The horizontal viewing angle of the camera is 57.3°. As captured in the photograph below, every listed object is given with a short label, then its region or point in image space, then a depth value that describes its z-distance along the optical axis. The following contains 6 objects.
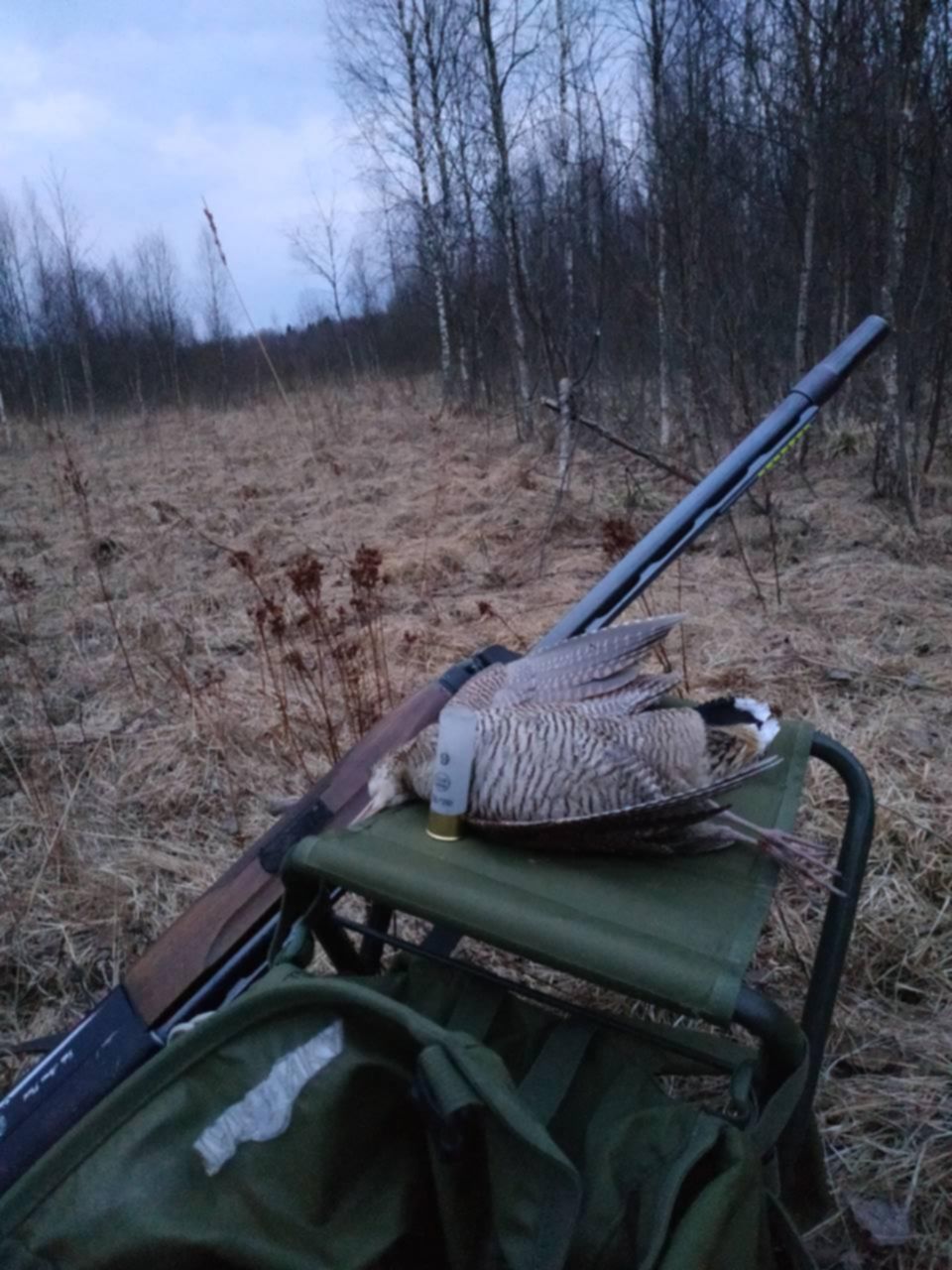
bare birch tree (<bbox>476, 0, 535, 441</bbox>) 9.00
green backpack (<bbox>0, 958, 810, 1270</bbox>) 0.73
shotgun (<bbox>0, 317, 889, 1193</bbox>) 1.11
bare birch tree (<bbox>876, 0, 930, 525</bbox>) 4.33
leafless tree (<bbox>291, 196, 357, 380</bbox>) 19.41
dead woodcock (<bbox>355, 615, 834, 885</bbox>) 1.06
